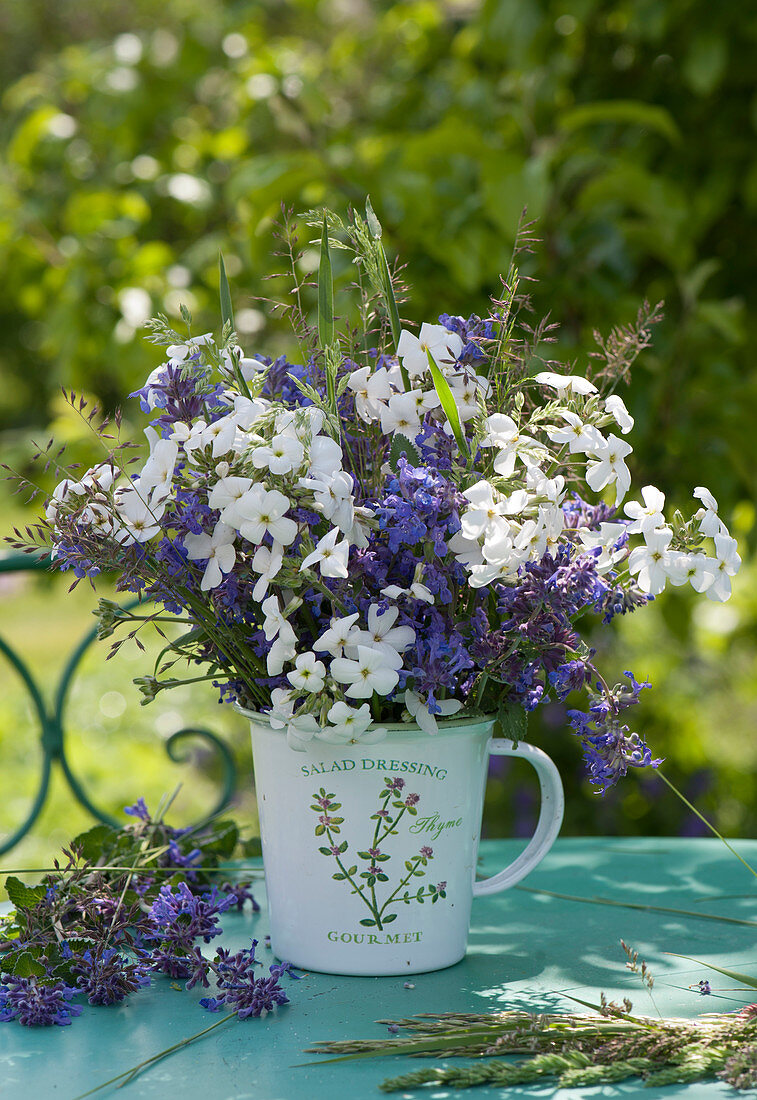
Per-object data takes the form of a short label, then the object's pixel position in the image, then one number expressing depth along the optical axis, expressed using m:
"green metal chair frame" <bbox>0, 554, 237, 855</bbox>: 1.45
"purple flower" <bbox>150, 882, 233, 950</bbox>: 0.91
